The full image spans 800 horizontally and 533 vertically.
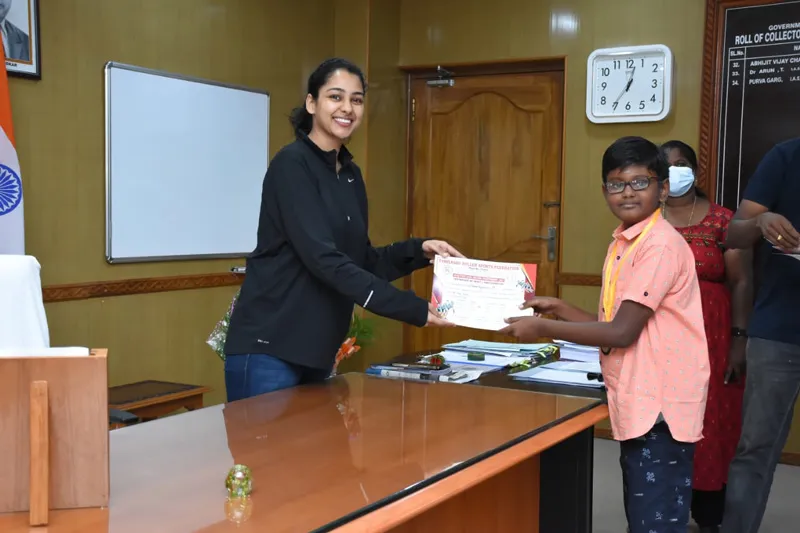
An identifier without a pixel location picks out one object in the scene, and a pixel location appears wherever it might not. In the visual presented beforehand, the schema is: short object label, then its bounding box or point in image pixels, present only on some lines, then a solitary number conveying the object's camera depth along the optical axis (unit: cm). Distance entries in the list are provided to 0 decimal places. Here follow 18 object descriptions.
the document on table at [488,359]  270
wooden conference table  127
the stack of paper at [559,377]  237
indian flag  318
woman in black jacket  212
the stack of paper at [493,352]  274
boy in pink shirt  199
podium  123
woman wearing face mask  319
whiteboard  393
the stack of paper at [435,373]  242
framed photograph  339
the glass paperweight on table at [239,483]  133
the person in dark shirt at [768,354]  263
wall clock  464
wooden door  517
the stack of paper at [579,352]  281
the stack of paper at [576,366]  259
